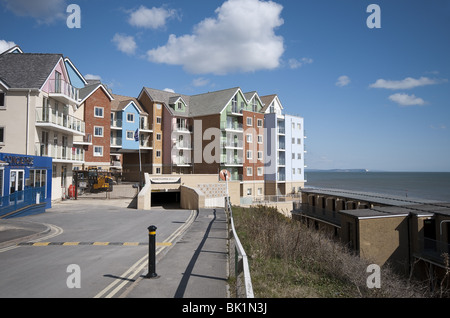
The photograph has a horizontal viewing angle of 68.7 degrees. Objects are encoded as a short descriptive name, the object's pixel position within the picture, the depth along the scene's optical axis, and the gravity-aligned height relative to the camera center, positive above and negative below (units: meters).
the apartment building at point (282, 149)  54.91 +3.88
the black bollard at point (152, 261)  7.75 -2.10
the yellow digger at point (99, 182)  34.19 -1.04
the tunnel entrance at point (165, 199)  40.18 -3.56
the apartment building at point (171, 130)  48.94 +6.24
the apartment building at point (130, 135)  45.28 +5.13
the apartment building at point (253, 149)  51.56 +3.73
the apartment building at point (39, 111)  25.14 +4.92
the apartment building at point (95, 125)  39.91 +5.94
